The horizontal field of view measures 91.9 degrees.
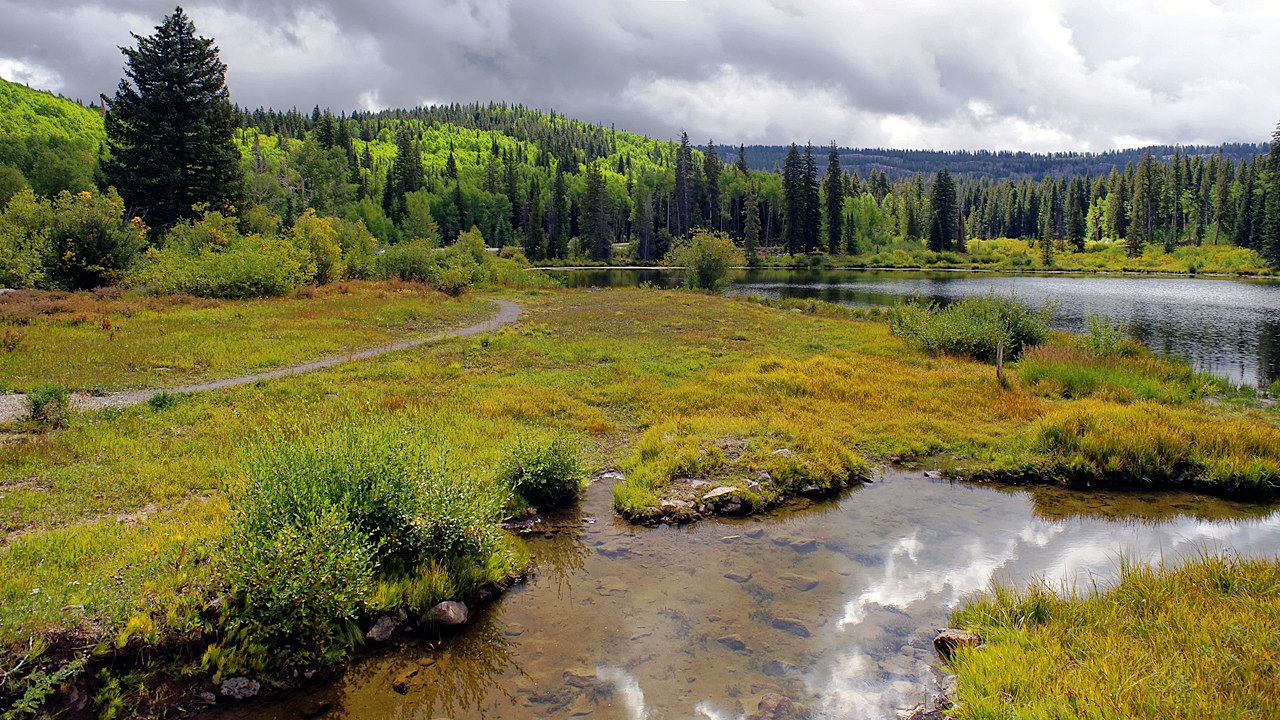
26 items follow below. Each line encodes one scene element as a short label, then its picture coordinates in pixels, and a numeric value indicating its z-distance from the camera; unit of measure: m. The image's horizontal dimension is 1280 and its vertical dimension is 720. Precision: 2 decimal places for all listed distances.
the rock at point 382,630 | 6.54
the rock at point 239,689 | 5.61
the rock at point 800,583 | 7.86
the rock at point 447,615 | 6.88
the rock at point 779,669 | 6.23
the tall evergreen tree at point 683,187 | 140.38
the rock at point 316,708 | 5.61
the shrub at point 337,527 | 5.92
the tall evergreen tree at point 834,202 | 119.62
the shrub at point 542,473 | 9.94
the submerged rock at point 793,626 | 6.89
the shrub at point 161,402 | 13.06
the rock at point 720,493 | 10.19
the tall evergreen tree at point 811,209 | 117.75
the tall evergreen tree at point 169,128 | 43.28
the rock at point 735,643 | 6.61
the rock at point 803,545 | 8.88
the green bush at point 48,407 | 11.59
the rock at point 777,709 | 5.64
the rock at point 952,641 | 6.37
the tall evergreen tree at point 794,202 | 116.69
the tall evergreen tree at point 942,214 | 124.62
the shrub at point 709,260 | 56.69
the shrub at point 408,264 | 50.50
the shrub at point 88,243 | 31.47
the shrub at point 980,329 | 22.53
